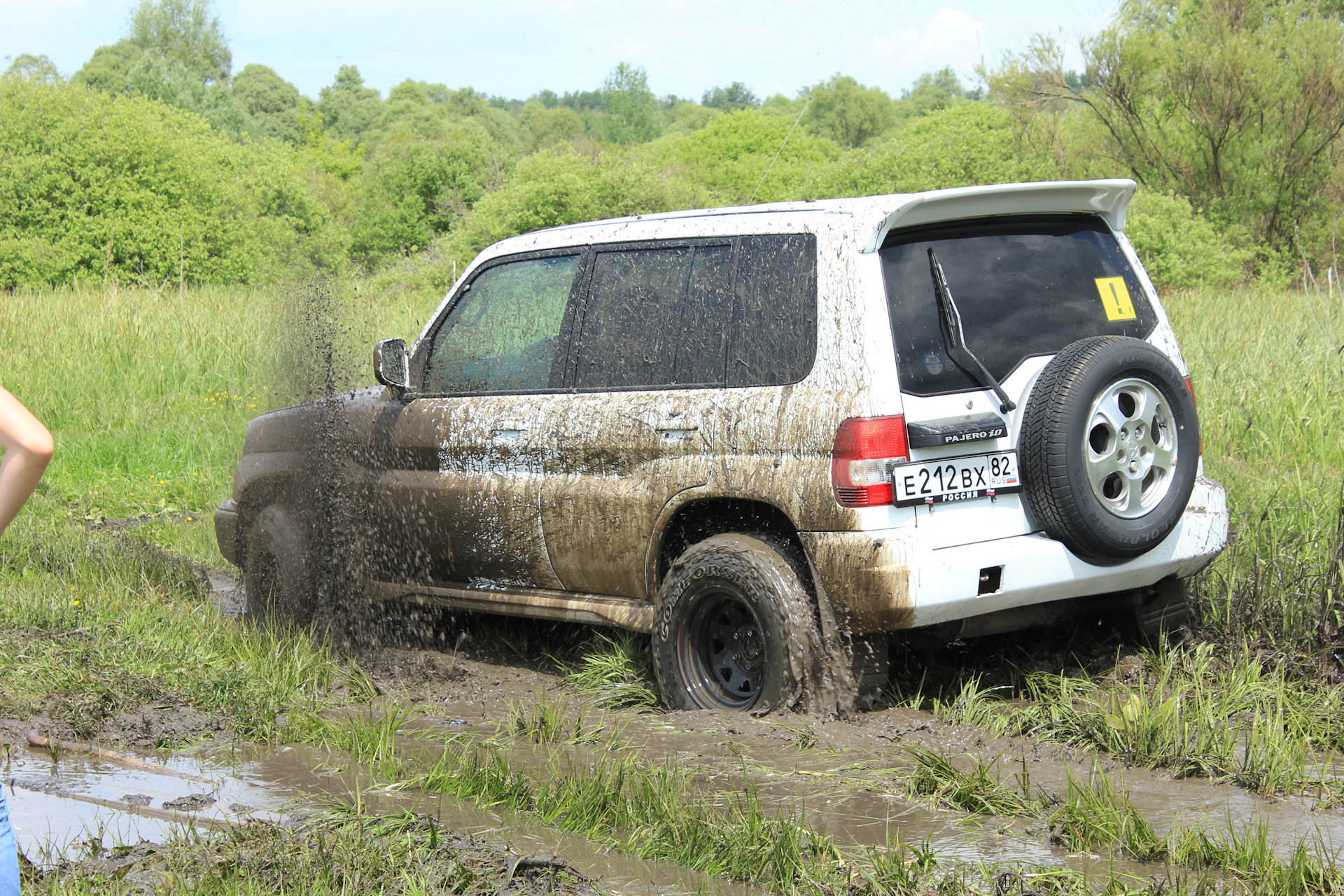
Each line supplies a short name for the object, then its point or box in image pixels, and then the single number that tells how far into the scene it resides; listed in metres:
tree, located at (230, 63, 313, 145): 90.06
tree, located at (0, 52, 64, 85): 33.03
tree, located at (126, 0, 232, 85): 104.44
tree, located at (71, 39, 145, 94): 69.94
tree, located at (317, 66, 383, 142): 102.06
